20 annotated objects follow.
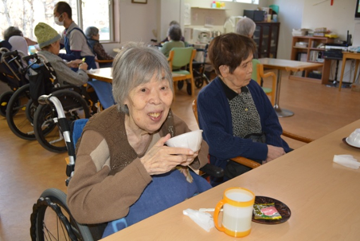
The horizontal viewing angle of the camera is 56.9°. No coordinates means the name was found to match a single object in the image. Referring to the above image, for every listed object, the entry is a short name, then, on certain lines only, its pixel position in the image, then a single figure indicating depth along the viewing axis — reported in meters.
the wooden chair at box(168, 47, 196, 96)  5.02
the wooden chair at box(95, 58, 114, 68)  5.37
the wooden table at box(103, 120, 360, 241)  0.87
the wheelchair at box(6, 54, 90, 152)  3.12
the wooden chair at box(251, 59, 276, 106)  4.09
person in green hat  3.20
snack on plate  0.94
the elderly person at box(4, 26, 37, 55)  4.43
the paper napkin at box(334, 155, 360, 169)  1.30
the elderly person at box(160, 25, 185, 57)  5.60
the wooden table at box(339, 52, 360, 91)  6.18
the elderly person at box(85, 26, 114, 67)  5.39
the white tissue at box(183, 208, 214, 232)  0.90
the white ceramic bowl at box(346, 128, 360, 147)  1.48
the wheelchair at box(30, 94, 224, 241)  1.15
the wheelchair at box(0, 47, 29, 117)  3.67
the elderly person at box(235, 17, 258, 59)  4.53
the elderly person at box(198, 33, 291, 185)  1.71
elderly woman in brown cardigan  0.98
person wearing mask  3.87
